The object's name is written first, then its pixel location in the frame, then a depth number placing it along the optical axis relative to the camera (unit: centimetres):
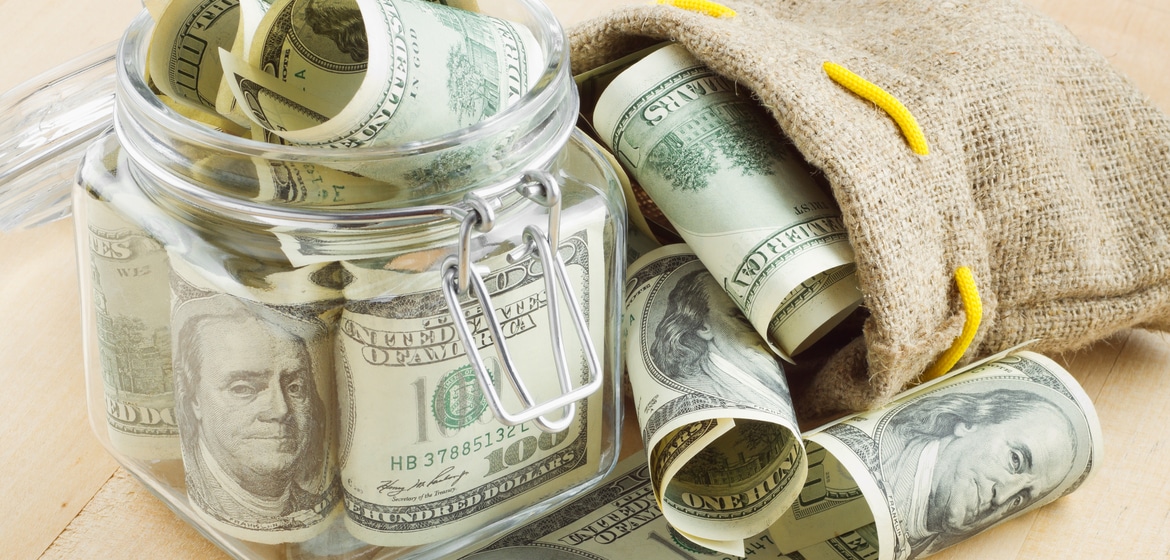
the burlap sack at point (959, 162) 56
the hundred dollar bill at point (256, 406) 53
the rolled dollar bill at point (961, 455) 56
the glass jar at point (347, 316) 51
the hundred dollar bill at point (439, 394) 53
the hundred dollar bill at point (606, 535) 57
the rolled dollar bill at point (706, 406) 56
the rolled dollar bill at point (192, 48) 53
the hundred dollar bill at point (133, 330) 54
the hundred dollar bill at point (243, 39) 52
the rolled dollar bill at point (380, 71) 51
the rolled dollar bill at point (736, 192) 56
